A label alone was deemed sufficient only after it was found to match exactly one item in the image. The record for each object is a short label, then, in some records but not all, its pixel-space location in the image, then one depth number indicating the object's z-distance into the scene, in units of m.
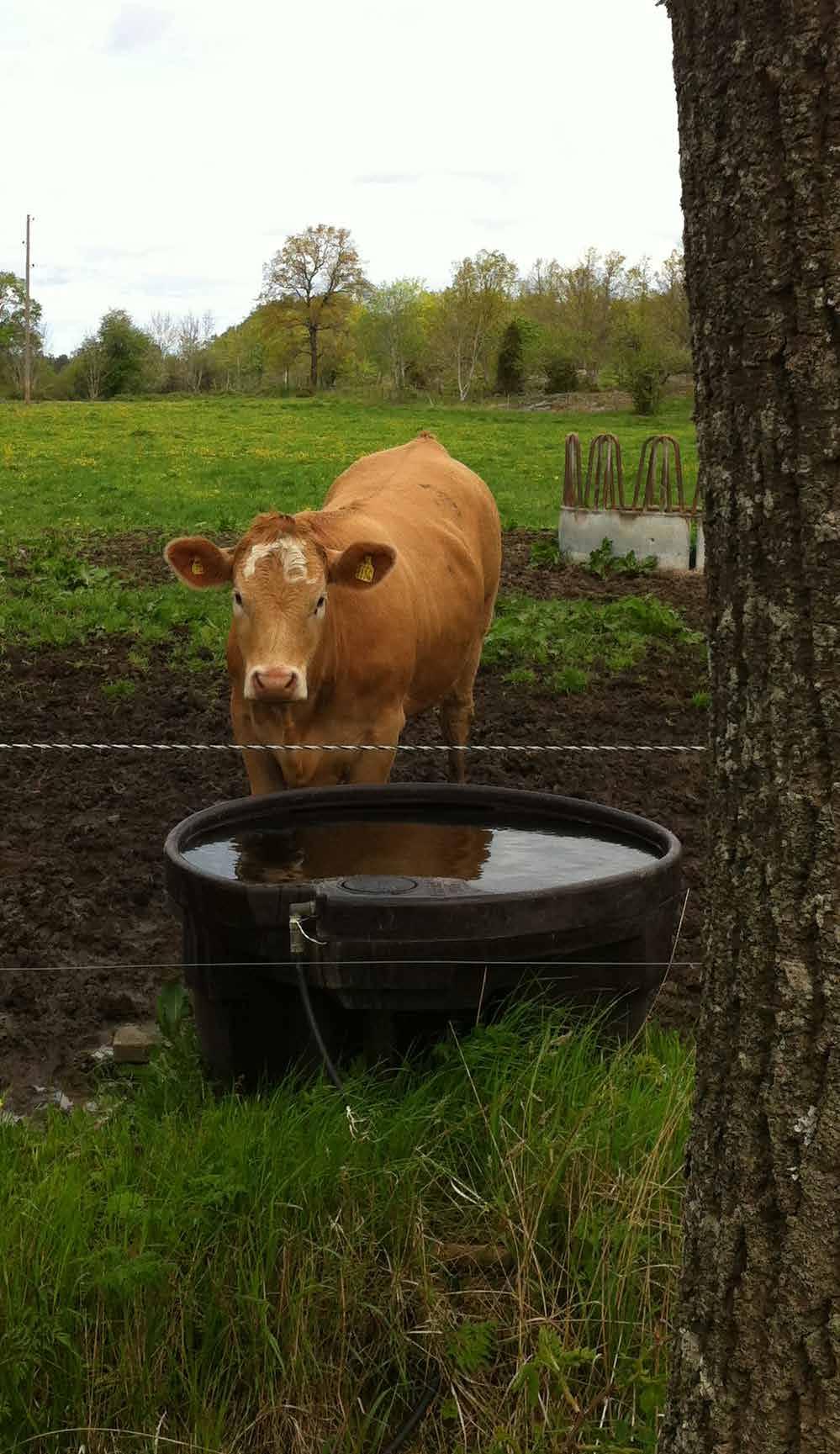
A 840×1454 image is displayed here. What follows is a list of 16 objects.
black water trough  3.08
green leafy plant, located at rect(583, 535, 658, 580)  12.70
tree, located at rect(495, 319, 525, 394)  60.66
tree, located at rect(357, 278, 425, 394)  68.44
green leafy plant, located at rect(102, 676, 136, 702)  8.23
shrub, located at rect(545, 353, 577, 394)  58.09
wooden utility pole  52.28
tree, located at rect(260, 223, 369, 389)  75.88
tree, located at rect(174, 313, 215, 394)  74.81
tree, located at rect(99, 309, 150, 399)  68.44
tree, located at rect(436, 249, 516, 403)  64.75
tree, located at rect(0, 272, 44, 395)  70.81
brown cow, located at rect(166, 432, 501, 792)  4.88
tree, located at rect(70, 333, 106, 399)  67.81
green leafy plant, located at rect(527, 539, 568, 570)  13.24
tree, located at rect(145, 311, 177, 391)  73.06
